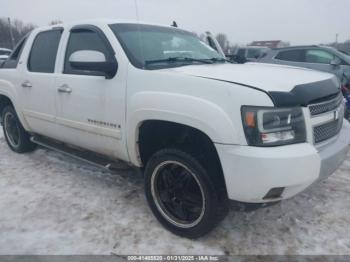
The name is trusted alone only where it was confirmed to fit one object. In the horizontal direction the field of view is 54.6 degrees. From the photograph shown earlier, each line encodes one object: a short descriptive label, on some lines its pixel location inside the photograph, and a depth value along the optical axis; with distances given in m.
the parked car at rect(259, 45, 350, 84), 8.17
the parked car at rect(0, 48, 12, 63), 20.08
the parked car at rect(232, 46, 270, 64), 13.67
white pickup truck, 2.30
